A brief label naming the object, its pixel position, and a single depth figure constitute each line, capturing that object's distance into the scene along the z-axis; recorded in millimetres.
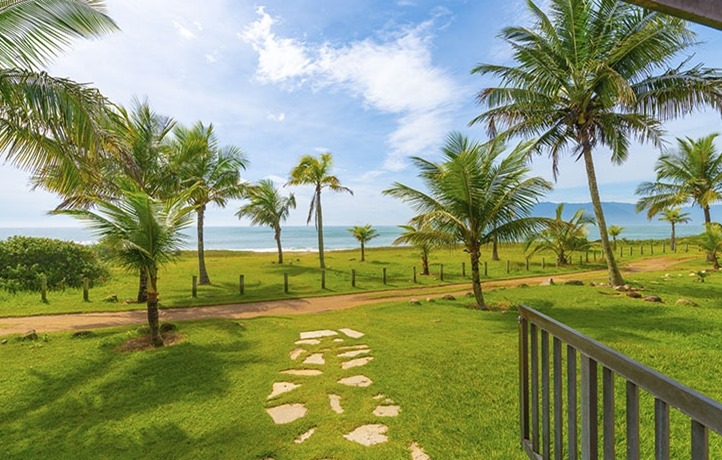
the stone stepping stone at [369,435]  3023
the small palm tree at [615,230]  25091
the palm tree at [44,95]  4414
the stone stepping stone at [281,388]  4094
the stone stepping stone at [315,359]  5145
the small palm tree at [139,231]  5789
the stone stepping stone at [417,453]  2762
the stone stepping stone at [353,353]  5348
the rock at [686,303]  8133
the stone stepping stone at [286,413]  3471
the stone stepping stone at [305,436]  3071
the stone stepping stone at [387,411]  3475
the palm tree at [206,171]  13297
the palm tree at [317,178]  19281
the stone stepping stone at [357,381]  4250
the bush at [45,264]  11836
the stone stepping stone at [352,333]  6436
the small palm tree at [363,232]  25734
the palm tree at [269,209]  24203
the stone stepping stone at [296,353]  5419
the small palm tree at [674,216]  25641
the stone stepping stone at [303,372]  4705
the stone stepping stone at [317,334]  6511
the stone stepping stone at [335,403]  3603
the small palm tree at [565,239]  19578
